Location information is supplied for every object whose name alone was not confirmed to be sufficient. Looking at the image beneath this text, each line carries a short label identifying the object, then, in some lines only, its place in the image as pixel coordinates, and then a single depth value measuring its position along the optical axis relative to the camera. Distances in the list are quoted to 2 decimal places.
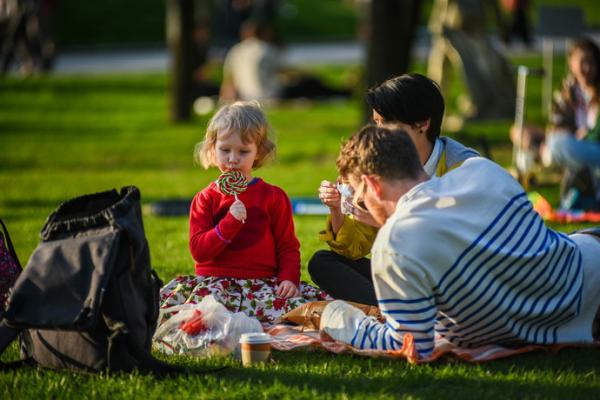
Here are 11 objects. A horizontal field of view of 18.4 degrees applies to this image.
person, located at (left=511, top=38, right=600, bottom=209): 15.70
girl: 9.51
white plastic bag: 8.57
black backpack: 7.56
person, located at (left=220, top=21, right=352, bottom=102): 31.15
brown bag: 9.19
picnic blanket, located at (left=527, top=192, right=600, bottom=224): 14.69
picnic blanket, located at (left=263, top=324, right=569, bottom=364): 7.97
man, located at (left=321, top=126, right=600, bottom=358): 7.62
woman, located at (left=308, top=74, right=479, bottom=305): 8.94
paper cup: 8.06
